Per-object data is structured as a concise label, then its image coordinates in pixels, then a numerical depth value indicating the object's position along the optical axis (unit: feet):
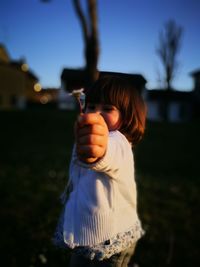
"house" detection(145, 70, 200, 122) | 72.86
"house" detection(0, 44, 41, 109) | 67.26
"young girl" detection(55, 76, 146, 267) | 3.77
